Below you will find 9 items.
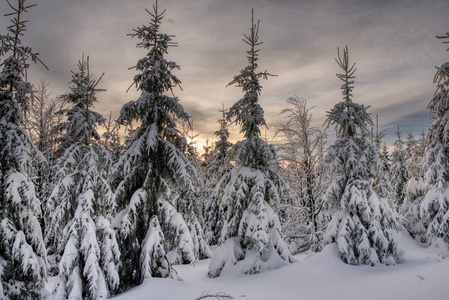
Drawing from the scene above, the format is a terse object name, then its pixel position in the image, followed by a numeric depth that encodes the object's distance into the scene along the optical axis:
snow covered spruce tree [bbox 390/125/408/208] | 29.84
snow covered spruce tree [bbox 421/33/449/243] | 12.36
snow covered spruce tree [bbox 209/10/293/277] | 11.41
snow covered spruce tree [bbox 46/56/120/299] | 8.80
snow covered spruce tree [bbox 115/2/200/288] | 9.56
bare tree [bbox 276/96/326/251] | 14.30
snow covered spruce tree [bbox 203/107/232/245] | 24.21
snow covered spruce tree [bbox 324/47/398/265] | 10.11
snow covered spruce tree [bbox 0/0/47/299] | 8.54
